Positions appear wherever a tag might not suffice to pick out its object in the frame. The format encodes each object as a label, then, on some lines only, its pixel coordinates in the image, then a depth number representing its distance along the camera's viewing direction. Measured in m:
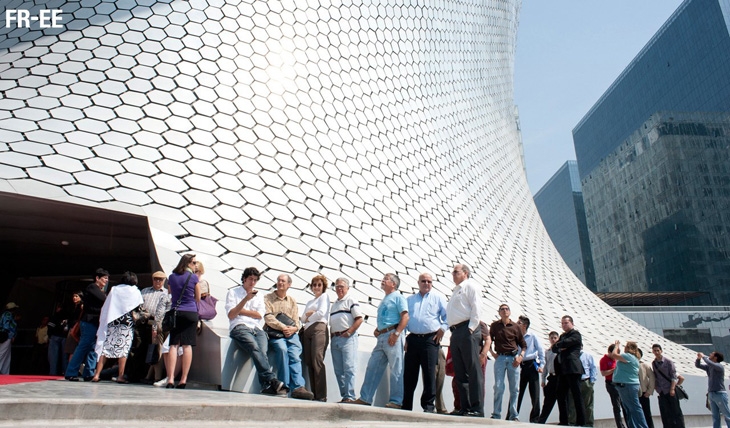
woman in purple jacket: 4.43
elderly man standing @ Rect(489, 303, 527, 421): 5.34
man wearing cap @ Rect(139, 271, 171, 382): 5.05
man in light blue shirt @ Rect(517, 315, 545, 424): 5.62
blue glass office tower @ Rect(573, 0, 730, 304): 50.62
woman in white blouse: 4.78
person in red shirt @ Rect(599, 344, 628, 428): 6.27
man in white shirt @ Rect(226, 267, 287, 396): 4.50
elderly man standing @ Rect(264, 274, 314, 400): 4.70
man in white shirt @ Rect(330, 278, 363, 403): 4.75
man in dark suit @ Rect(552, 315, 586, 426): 5.30
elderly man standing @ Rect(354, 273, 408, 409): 4.62
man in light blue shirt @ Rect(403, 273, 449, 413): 4.52
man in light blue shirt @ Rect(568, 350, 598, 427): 6.08
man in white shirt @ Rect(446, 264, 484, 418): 4.34
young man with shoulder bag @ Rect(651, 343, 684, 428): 6.68
